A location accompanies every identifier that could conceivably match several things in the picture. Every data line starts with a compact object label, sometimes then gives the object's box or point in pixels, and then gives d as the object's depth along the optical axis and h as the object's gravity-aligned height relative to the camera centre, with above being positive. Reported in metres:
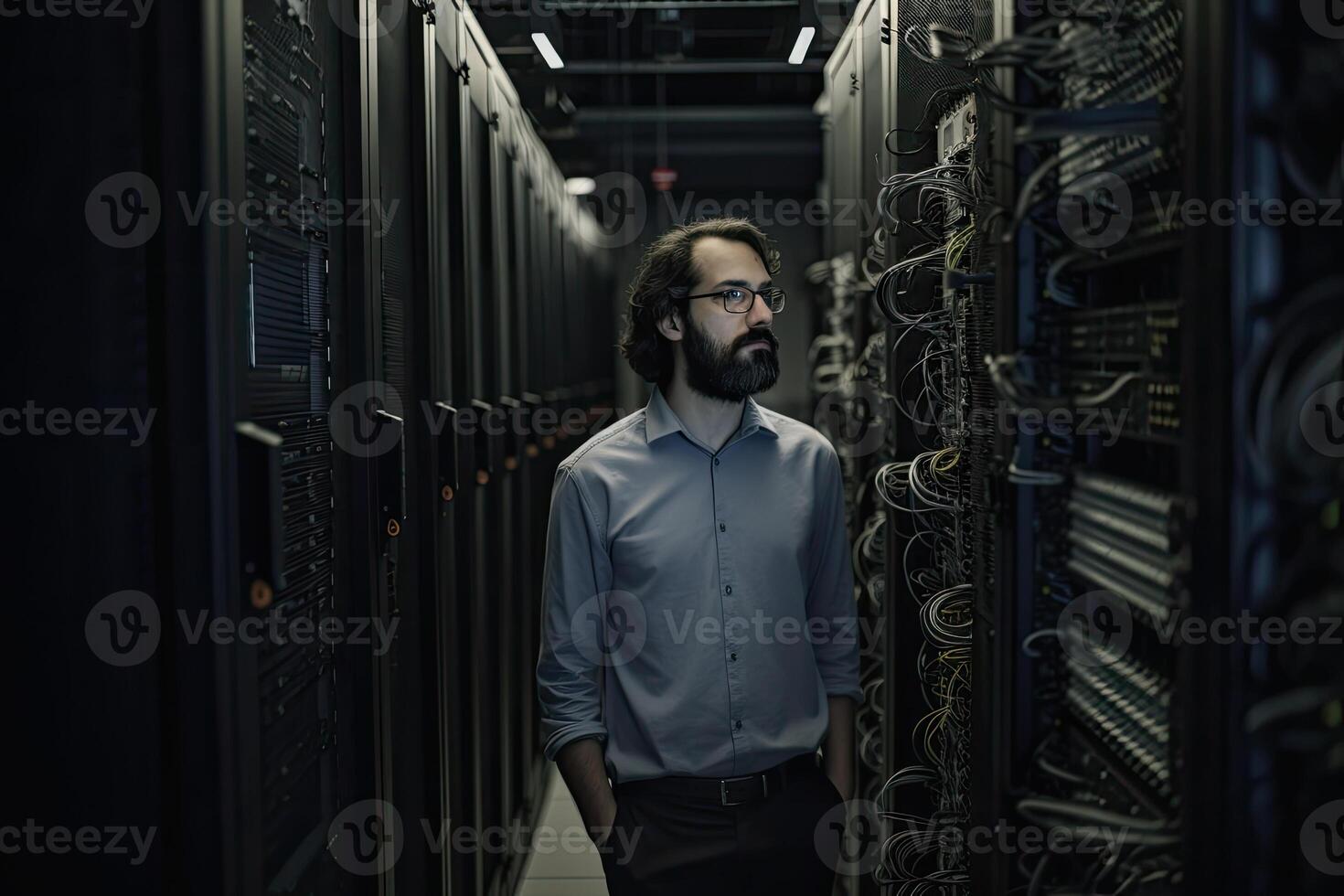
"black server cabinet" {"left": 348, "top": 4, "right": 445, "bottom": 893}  1.99 -0.05
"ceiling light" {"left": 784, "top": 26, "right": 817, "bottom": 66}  3.31 +1.13
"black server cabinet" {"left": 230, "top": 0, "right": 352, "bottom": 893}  1.26 -0.04
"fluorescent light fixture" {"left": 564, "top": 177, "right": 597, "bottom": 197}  6.41 +1.32
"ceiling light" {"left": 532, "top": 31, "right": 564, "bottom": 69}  3.38 +1.15
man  1.92 -0.39
